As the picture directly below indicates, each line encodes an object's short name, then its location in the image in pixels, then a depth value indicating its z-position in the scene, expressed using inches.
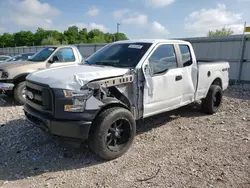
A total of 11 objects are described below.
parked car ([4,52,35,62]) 472.1
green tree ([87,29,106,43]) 2989.2
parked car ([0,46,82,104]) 263.3
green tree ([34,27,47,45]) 3221.7
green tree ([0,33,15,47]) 3490.7
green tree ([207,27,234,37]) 1685.5
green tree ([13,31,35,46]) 3304.6
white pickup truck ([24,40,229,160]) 130.9
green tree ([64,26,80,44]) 2875.5
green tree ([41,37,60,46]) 2262.3
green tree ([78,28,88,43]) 2988.4
